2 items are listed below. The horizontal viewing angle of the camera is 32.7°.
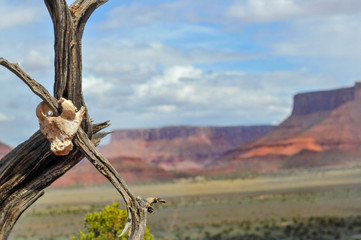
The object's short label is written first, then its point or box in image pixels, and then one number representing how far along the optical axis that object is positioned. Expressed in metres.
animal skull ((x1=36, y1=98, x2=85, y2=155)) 6.89
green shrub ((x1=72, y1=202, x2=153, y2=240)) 11.69
